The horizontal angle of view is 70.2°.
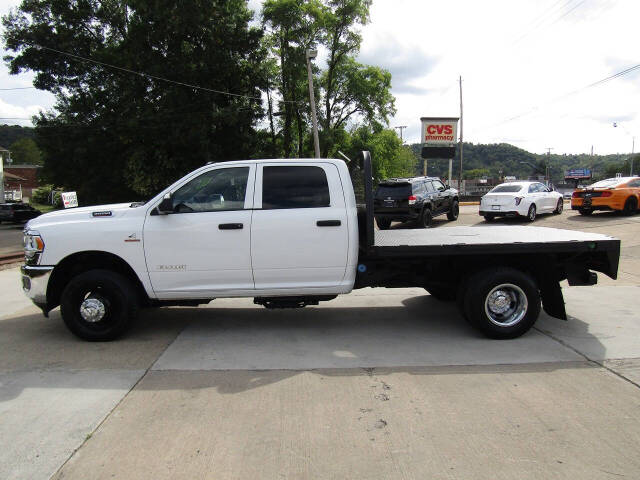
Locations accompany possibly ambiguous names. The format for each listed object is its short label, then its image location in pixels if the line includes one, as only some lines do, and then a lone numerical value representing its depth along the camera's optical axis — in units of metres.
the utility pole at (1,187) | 57.98
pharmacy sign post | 27.30
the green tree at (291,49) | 34.69
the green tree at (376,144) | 38.97
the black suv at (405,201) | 15.18
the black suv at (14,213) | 31.27
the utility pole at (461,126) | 39.83
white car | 16.47
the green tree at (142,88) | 27.42
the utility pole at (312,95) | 24.82
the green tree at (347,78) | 36.59
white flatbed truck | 4.94
